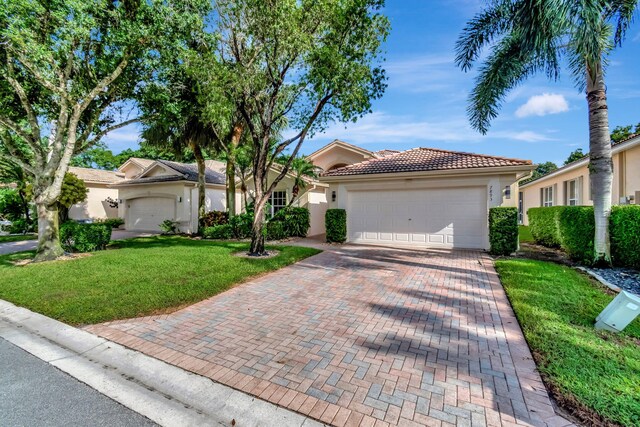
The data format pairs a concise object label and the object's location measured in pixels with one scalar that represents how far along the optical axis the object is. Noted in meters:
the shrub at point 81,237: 10.77
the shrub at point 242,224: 14.70
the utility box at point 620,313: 3.83
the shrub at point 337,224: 12.90
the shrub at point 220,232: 15.03
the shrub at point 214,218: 15.93
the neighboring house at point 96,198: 23.61
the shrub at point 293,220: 14.73
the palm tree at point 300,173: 14.74
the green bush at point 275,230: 13.94
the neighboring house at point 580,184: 10.54
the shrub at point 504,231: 9.81
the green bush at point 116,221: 21.85
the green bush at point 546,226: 10.50
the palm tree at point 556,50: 6.50
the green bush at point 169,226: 17.62
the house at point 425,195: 10.66
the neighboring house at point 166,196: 17.95
